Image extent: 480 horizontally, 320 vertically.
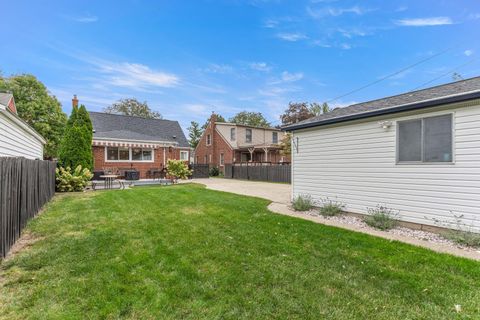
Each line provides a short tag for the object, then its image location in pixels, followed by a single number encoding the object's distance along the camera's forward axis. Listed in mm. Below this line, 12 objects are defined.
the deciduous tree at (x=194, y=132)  47500
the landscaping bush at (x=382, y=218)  6355
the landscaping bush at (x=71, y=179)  12062
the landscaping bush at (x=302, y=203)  8547
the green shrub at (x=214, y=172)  27406
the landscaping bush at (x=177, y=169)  19000
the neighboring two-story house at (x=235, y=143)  27828
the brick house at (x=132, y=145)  19281
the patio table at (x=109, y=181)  14631
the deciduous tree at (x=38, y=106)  25234
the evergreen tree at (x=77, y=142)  13805
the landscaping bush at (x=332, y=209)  7863
